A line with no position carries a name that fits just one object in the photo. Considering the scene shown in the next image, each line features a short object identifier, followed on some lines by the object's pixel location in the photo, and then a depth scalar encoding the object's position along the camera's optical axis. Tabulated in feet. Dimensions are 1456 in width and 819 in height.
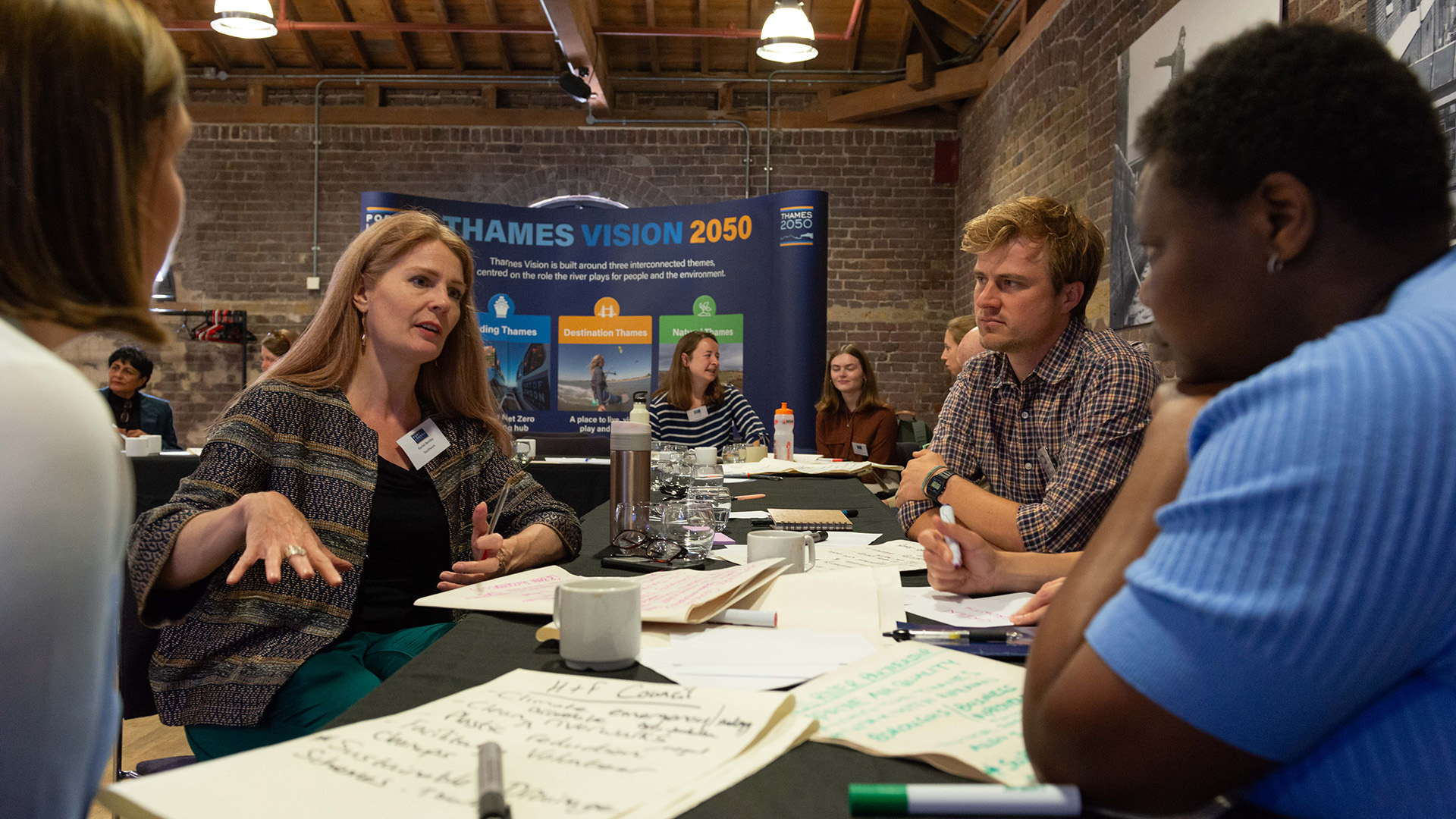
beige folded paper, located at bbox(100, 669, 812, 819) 1.96
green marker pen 1.86
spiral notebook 6.77
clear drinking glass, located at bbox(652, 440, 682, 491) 8.65
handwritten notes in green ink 2.21
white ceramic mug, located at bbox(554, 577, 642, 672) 3.05
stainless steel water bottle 5.74
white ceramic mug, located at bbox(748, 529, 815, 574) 4.78
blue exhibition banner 20.29
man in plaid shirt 5.47
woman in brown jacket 17.46
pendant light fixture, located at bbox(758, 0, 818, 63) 17.63
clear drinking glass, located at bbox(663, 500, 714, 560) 5.28
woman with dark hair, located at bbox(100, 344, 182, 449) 17.52
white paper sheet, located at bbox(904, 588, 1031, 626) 3.75
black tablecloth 2.05
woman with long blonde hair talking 4.46
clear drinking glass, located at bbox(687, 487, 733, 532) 5.99
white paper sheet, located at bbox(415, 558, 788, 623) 3.59
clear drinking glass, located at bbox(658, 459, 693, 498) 8.14
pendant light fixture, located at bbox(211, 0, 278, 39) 16.56
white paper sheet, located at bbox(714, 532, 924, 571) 5.07
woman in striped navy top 15.64
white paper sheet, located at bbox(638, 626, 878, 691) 2.92
